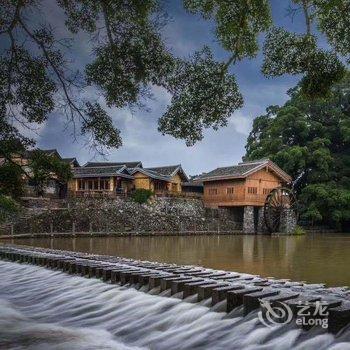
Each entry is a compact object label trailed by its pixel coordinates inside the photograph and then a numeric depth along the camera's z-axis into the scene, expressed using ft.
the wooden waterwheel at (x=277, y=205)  132.26
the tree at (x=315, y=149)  135.85
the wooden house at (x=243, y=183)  131.64
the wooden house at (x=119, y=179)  139.44
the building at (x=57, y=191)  111.92
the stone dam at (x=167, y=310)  14.93
